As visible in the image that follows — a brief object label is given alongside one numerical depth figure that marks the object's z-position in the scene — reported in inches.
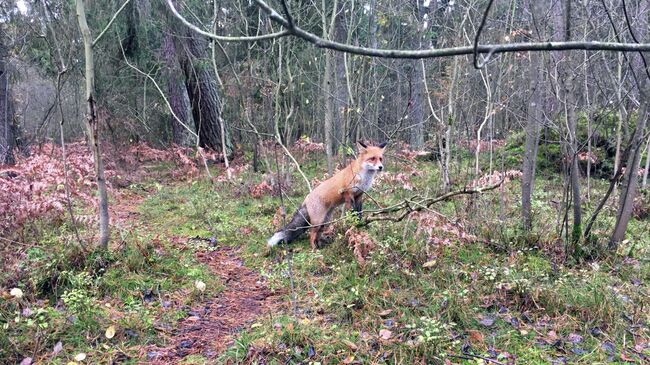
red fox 251.1
